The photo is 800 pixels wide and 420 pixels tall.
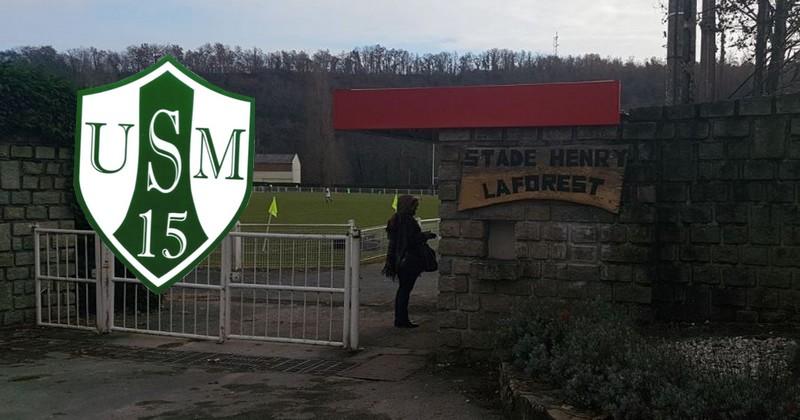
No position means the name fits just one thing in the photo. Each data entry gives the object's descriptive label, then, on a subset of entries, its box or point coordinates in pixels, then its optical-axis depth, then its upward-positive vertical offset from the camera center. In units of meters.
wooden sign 6.67 +0.32
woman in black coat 9.23 -0.46
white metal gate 8.23 -1.43
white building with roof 112.25 +5.70
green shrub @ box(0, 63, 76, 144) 9.62 +1.34
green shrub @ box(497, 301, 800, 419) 3.89 -1.01
